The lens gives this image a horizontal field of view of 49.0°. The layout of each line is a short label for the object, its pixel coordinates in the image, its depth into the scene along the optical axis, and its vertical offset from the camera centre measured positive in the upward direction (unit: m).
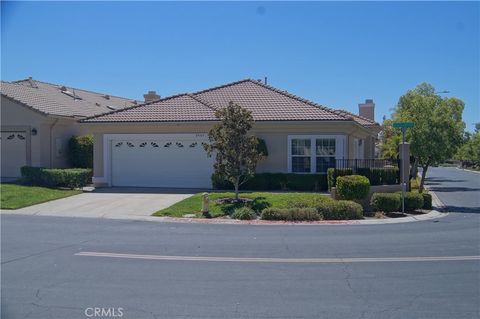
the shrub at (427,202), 20.56 -1.88
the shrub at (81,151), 29.20 +0.19
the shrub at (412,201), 19.56 -1.77
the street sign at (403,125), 18.45 +1.04
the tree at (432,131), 21.97 +0.98
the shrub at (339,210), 17.36 -1.85
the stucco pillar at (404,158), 21.14 -0.16
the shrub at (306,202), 17.77 -1.63
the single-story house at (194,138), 23.86 +0.77
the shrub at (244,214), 17.06 -1.95
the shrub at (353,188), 19.00 -1.22
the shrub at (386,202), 18.80 -1.72
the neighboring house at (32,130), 28.08 +1.33
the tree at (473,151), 79.50 +0.45
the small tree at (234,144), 18.89 +0.37
